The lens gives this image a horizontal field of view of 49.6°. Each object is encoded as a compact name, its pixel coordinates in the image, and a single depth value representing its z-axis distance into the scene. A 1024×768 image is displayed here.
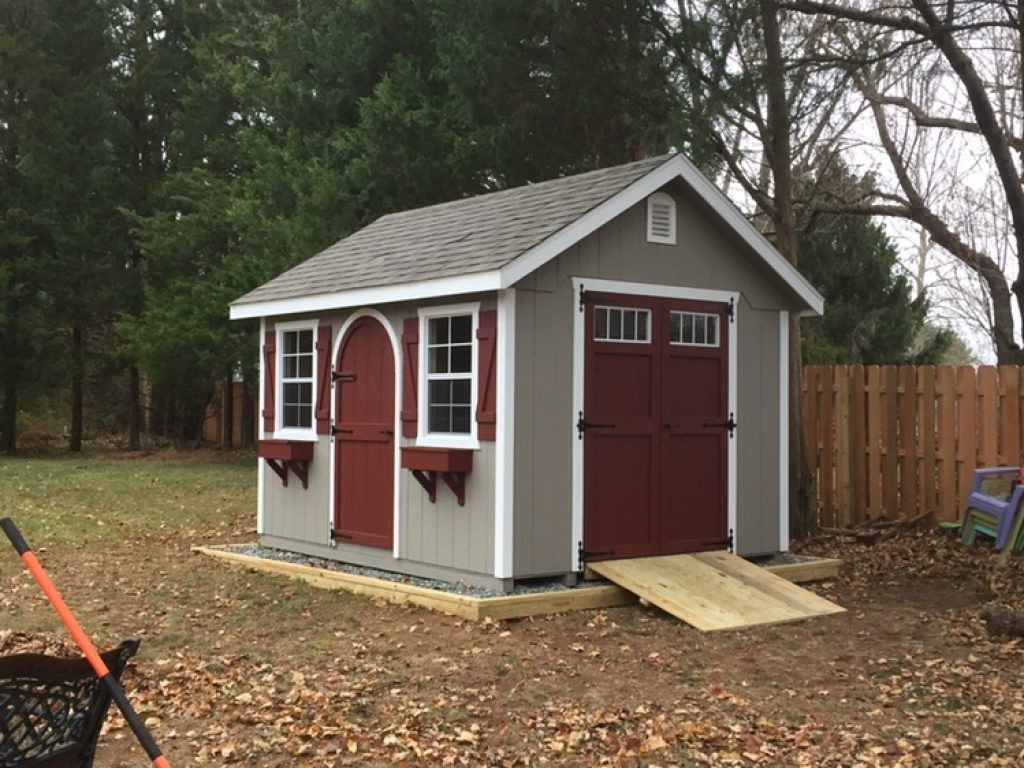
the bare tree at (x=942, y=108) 10.62
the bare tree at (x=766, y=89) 11.84
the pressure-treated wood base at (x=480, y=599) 8.26
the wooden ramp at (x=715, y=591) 8.28
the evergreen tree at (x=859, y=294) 18.16
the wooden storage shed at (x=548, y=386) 8.96
